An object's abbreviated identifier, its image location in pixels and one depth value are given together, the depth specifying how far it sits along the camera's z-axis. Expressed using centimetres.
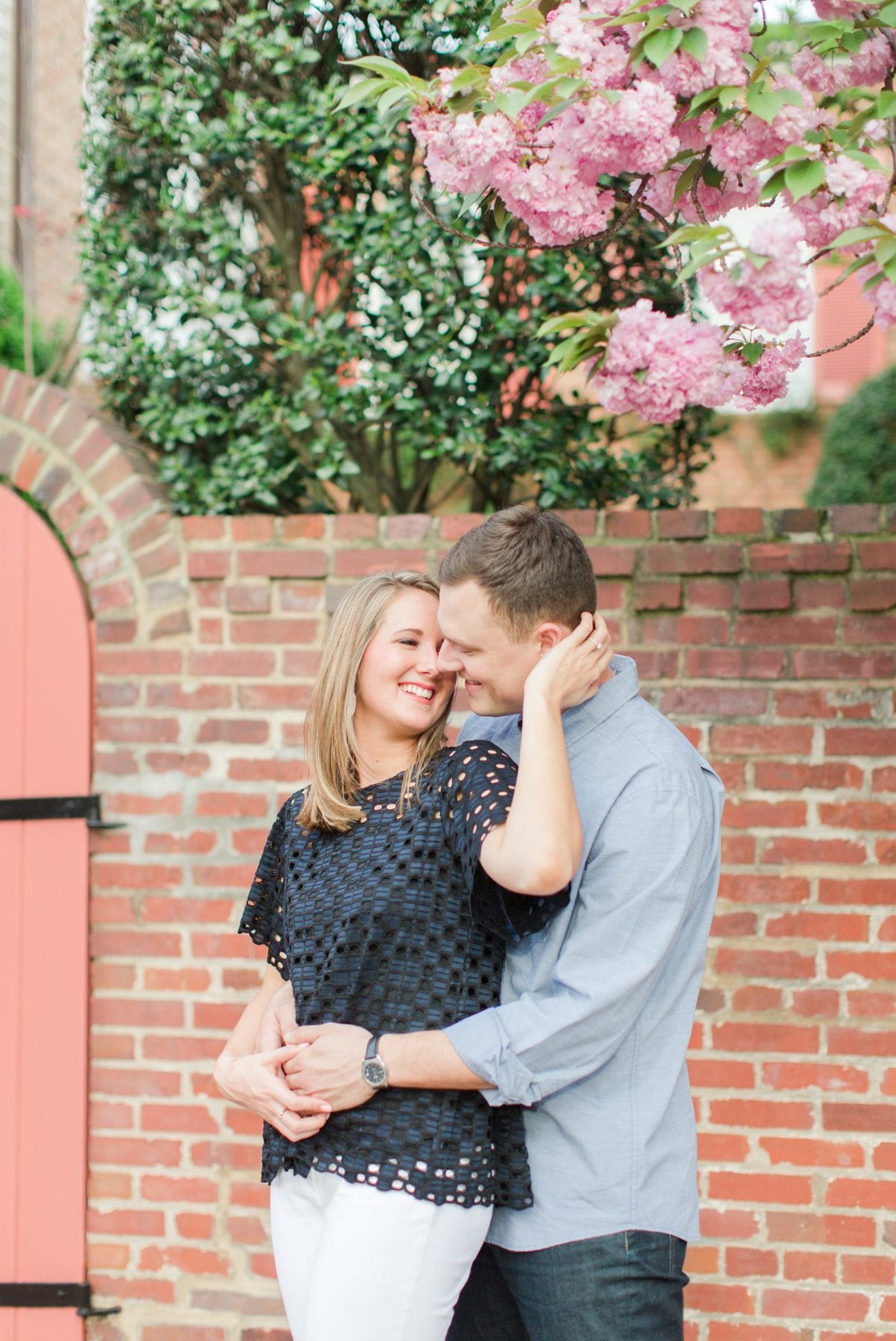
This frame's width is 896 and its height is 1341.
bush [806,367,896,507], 857
